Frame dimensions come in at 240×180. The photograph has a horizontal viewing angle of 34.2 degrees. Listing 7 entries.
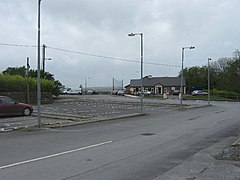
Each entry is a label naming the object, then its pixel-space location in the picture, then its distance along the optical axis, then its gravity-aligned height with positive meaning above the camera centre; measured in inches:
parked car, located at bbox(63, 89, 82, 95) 3960.1 +0.2
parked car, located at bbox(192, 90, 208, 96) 3772.1 -11.7
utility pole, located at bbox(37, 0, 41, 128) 813.0 +13.0
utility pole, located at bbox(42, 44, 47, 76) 1831.9 +182.5
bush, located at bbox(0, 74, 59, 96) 1748.3 +37.1
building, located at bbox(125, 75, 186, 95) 4877.0 +91.9
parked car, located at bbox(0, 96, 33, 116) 1032.7 -42.3
